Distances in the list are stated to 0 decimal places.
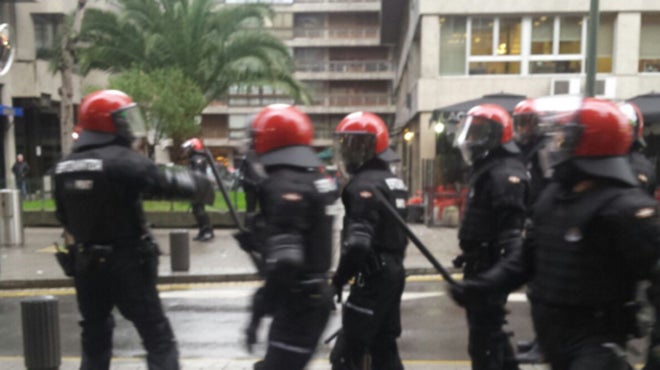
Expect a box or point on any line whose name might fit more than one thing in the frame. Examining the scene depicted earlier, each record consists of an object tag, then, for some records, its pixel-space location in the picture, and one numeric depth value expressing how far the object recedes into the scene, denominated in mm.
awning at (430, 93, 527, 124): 14273
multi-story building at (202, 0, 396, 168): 50969
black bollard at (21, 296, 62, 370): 4703
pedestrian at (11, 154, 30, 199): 23741
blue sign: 24047
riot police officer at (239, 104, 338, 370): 3127
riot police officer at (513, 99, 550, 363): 5373
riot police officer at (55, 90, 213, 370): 3807
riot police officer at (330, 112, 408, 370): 3947
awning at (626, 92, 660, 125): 13367
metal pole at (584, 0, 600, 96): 9625
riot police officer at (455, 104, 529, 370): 4141
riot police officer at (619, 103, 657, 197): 5308
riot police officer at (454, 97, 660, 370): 2566
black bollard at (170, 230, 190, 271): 9508
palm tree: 19797
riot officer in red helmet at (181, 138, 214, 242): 12258
